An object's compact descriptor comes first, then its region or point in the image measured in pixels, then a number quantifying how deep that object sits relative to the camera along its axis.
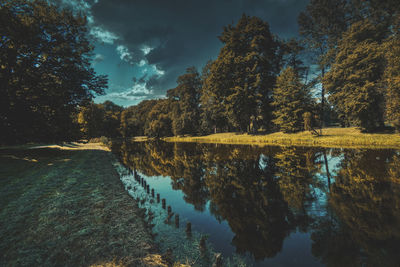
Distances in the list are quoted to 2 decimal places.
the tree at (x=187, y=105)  50.90
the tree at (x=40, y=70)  14.09
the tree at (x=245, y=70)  33.31
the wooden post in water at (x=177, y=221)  5.71
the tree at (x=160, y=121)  60.88
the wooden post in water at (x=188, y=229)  5.27
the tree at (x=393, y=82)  17.61
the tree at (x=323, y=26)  31.22
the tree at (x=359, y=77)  22.73
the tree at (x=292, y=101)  29.61
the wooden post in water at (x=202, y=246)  4.32
